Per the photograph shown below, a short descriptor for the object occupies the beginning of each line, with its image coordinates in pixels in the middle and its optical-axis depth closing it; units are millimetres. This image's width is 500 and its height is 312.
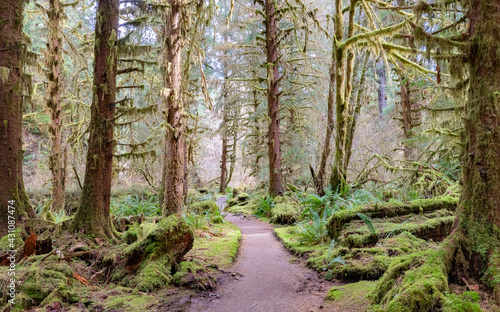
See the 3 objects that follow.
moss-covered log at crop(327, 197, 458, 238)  5355
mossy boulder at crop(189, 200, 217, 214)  10391
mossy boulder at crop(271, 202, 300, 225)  9445
